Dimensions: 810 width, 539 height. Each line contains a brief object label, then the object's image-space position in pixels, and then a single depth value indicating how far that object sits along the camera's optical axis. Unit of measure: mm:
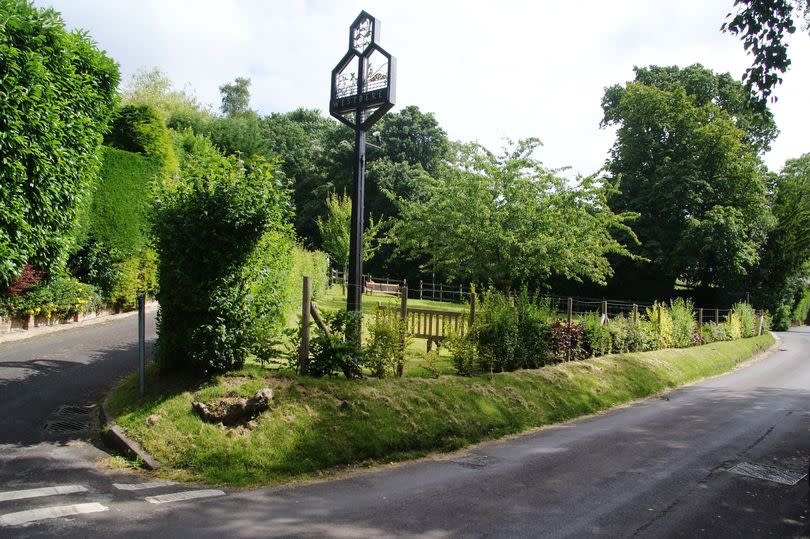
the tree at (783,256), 37312
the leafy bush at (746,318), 29422
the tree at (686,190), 33281
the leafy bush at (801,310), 44672
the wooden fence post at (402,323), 9984
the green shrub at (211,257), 8172
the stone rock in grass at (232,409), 7594
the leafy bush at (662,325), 20156
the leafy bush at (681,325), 21562
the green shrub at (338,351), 9180
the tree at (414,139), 45000
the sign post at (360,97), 10086
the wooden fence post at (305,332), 8923
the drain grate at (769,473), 7426
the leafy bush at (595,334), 15641
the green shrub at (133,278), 18112
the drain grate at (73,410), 8664
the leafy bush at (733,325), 27019
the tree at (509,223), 19000
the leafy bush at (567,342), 14023
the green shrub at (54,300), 13840
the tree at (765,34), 9695
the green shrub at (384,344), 9648
